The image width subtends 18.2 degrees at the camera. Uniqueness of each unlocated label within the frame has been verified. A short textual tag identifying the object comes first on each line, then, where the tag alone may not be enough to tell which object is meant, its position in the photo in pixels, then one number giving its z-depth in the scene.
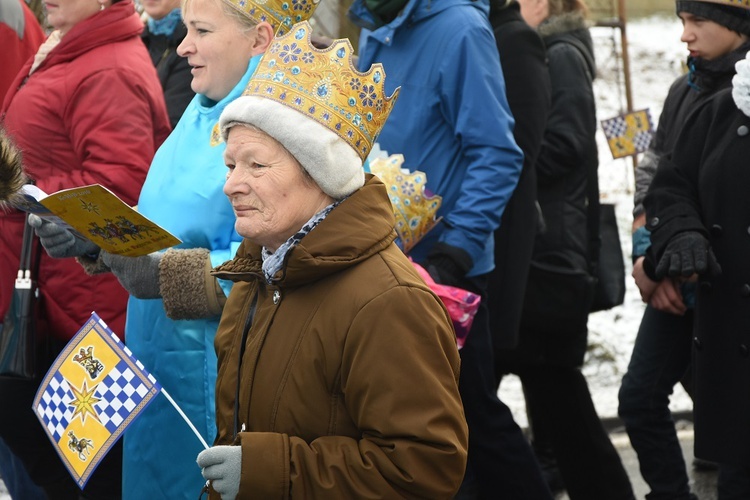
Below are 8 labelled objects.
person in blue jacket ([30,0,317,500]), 6.51
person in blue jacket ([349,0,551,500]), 8.04
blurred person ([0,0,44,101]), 9.65
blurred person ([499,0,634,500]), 9.73
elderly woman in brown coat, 4.65
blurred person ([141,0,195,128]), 9.85
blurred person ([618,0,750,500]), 8.51
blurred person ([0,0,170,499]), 7.70
